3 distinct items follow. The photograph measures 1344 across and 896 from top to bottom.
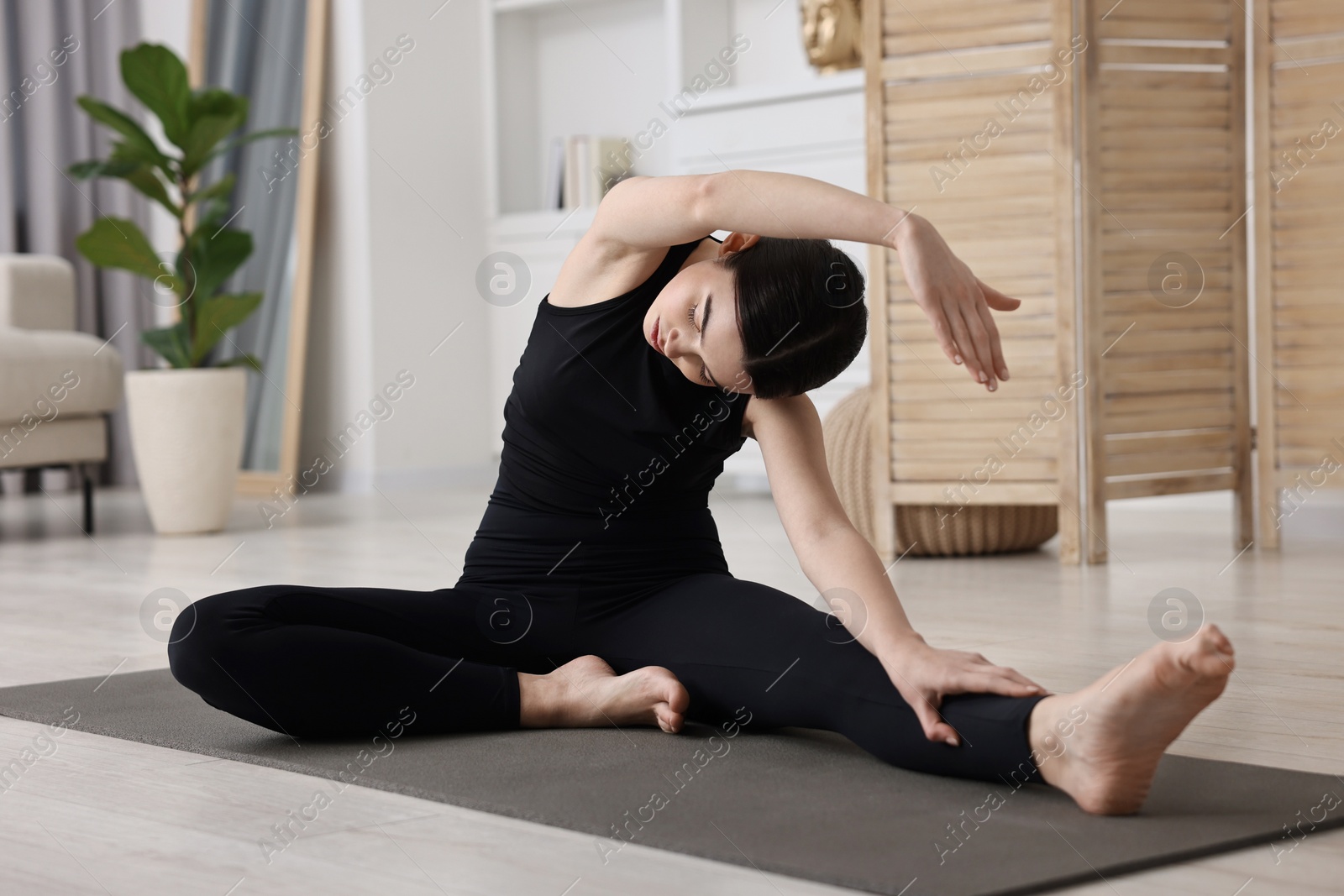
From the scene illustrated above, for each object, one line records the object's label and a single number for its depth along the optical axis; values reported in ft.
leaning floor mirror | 16.85
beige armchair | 12.53
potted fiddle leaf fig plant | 12.93
